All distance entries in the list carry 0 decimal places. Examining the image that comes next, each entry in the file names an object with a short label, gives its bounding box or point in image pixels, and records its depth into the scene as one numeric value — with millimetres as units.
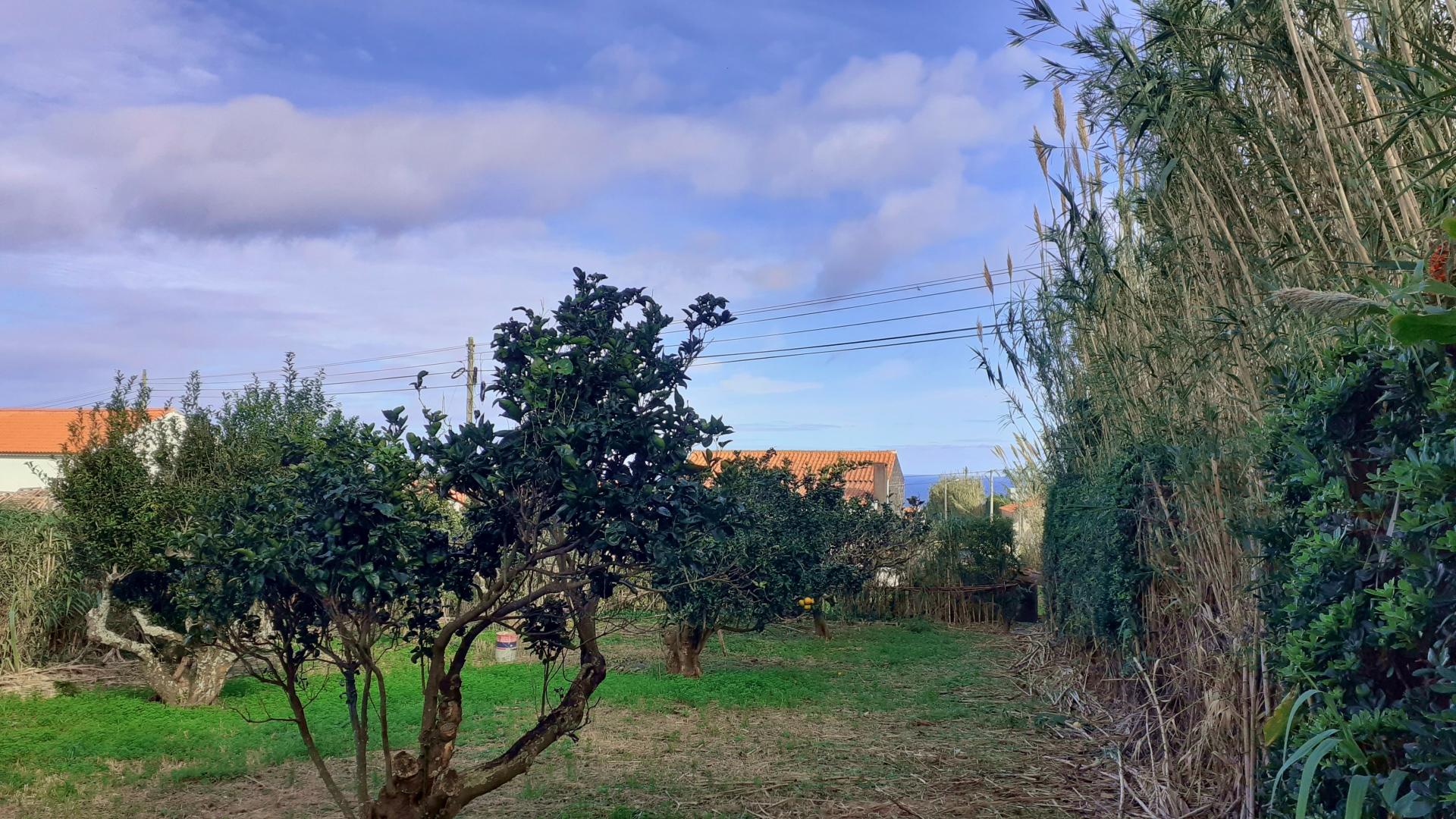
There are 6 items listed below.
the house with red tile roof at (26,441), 33969
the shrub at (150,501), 9523
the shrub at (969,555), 18031
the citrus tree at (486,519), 4309
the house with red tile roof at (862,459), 32562
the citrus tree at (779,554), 10344
